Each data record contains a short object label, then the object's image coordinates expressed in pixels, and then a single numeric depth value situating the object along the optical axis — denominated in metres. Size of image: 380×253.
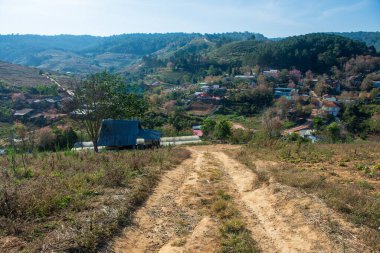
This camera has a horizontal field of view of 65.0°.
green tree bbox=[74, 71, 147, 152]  22.84
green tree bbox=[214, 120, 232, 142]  28.45
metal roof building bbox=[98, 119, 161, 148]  22.05
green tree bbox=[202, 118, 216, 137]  32.97
